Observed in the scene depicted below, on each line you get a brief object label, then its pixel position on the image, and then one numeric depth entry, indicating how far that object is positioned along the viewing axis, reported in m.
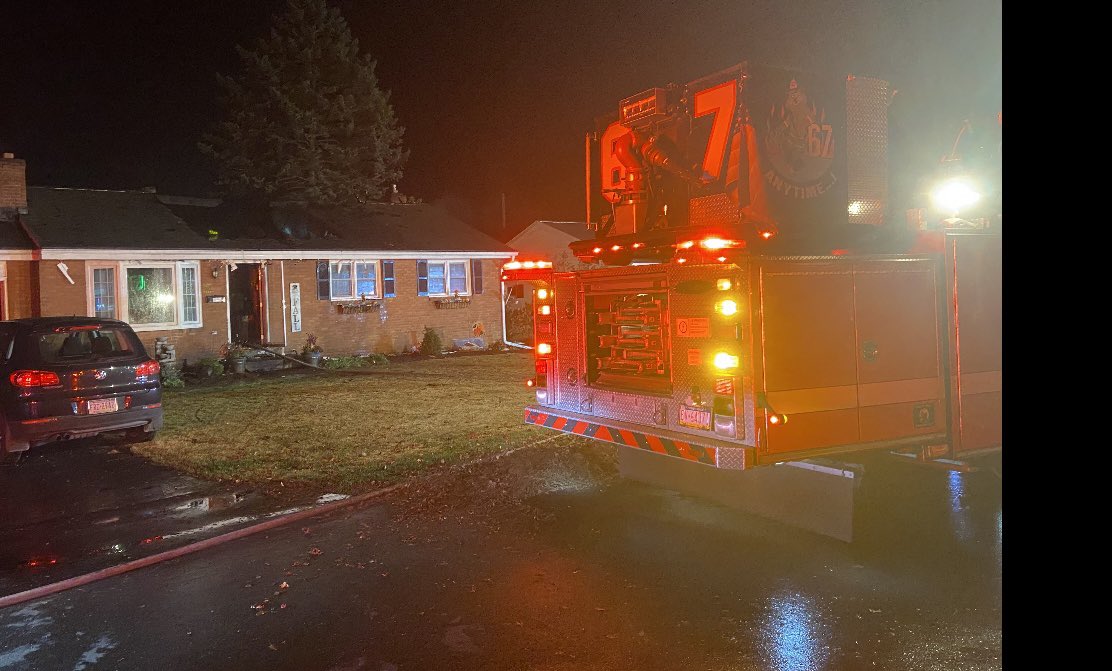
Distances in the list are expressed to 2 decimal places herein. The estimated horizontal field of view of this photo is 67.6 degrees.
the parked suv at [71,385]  9.12
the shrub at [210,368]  17.81
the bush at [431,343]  22.28
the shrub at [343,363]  19.81
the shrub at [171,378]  16.66
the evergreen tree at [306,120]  38.22
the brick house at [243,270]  17.84
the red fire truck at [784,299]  5.53
